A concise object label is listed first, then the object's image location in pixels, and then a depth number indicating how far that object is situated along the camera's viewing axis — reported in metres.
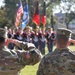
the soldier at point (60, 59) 4.50
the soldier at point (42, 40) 20.95
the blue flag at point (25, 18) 22.36
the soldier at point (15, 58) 4.65
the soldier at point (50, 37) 20.95
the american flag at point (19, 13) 22.85
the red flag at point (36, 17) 23.61
